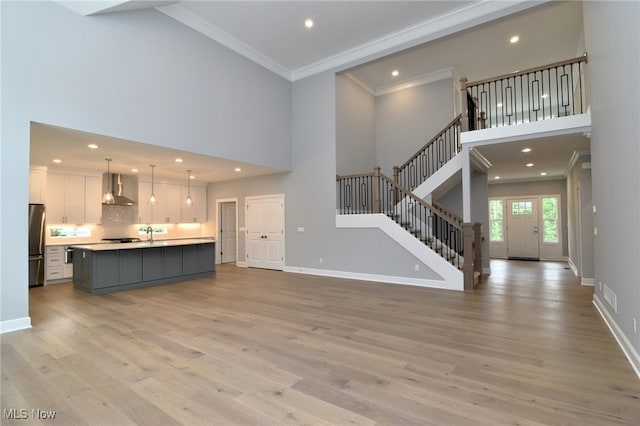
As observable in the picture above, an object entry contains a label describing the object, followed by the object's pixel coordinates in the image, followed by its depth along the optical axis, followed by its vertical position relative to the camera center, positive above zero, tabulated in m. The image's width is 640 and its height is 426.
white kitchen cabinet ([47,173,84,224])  7.07 +0.64
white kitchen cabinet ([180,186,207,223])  9.76 +0.57
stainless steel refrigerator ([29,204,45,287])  6.43 -0.39
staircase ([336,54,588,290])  5.80 +0.64
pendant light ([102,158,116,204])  6.69 +0.93
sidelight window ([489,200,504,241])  11.44 +0.01
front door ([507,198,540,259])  10.76 -0.32
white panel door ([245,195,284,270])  8.44 -0.24
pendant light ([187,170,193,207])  9.31 +1.23
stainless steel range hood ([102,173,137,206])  8.00 +0.93
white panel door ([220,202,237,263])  10.21 -0.30
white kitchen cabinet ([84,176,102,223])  7.65 +0.66
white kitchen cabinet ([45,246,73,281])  6.84 -0.92
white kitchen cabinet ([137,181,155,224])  8.70 +0.58
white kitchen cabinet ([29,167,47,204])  6.54 +0.89
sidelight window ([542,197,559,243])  10.51 +0.03
